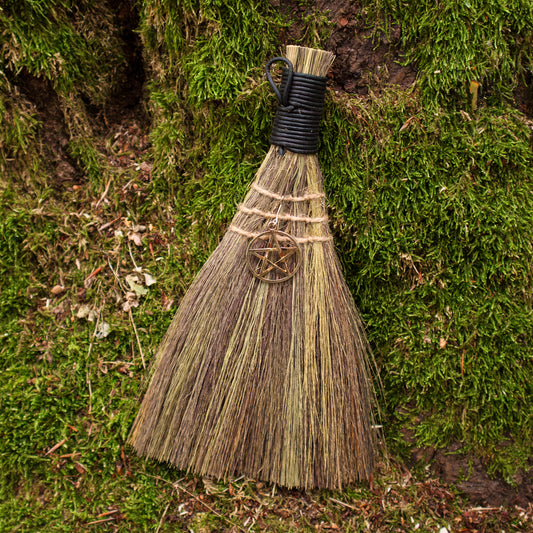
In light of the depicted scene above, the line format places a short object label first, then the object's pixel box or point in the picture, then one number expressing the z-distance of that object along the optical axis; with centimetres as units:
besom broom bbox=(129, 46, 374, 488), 37
